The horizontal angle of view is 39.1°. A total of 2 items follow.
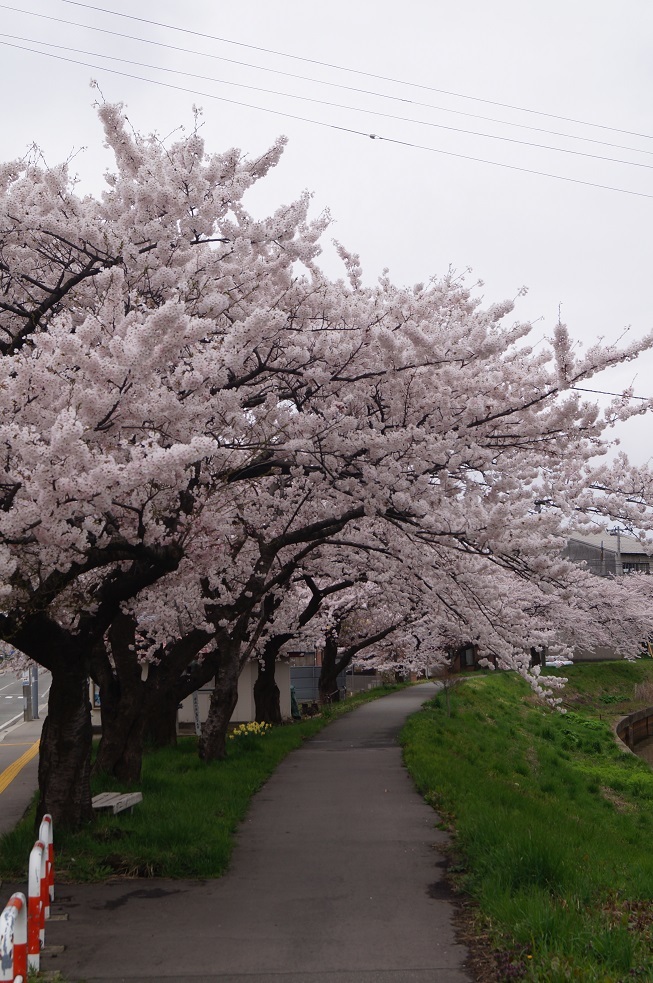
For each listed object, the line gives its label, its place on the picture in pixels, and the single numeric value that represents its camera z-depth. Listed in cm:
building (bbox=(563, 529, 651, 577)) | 5344
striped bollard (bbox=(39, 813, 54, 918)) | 644
